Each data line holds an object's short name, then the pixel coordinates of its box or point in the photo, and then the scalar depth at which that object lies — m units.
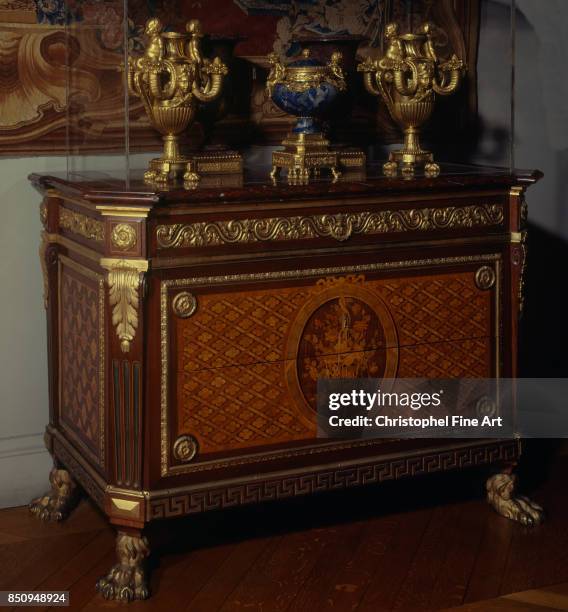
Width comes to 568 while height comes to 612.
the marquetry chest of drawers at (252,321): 3.31
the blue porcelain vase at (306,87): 3.69
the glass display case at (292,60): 3.62
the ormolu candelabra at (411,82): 3.76
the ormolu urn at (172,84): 3.41
